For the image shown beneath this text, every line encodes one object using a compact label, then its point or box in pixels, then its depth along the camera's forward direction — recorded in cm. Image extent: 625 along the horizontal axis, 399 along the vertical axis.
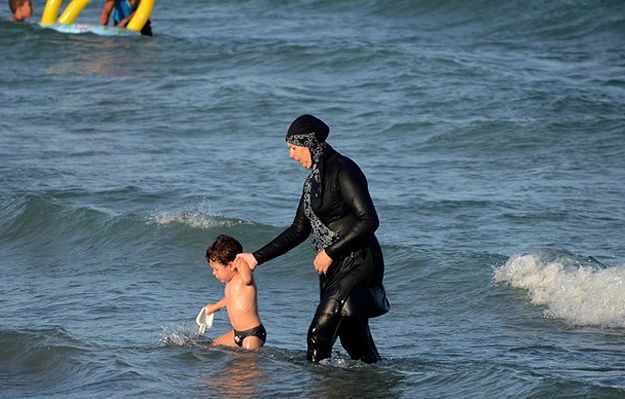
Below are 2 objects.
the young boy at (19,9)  5137
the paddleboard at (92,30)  4937
